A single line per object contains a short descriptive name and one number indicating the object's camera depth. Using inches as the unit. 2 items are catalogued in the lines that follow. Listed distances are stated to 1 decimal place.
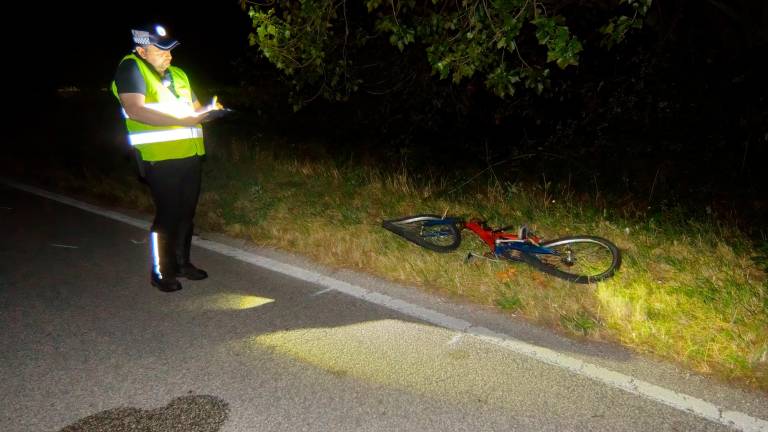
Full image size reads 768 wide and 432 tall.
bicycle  173.5
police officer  156.3
